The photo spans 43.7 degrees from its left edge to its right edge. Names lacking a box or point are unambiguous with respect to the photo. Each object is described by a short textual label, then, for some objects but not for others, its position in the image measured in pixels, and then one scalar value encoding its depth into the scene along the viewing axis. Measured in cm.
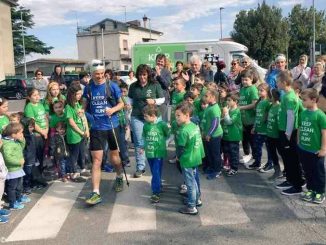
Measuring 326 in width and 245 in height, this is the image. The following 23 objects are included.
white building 6512
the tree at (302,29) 4525
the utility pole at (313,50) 1983
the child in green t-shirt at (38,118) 640
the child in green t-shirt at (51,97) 698
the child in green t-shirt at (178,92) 705
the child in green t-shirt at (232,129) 657
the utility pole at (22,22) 5760
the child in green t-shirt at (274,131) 591
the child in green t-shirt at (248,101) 676
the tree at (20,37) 5847
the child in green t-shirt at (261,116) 634
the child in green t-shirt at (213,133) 617
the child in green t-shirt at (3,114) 573
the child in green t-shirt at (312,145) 493
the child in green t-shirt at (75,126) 647
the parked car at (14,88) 2691
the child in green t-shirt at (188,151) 496
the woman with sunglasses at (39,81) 1118
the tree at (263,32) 4231
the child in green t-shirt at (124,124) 735
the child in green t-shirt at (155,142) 545
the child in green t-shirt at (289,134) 538
